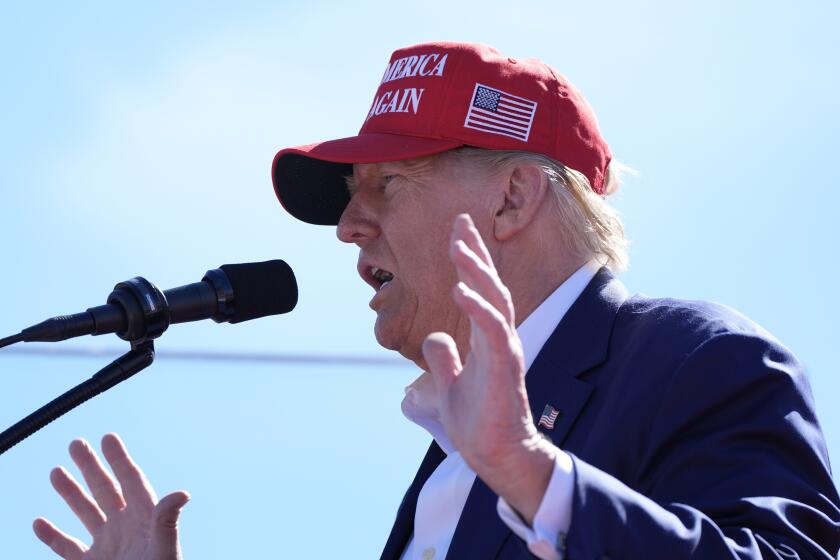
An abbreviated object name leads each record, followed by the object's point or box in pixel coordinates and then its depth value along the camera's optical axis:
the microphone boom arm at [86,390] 4.43
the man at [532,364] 3.45
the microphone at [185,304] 4.47
